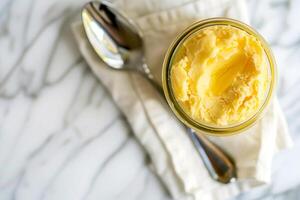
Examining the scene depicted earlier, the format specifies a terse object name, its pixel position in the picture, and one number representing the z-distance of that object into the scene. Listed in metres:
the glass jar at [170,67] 0.62
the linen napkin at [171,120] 0.70
